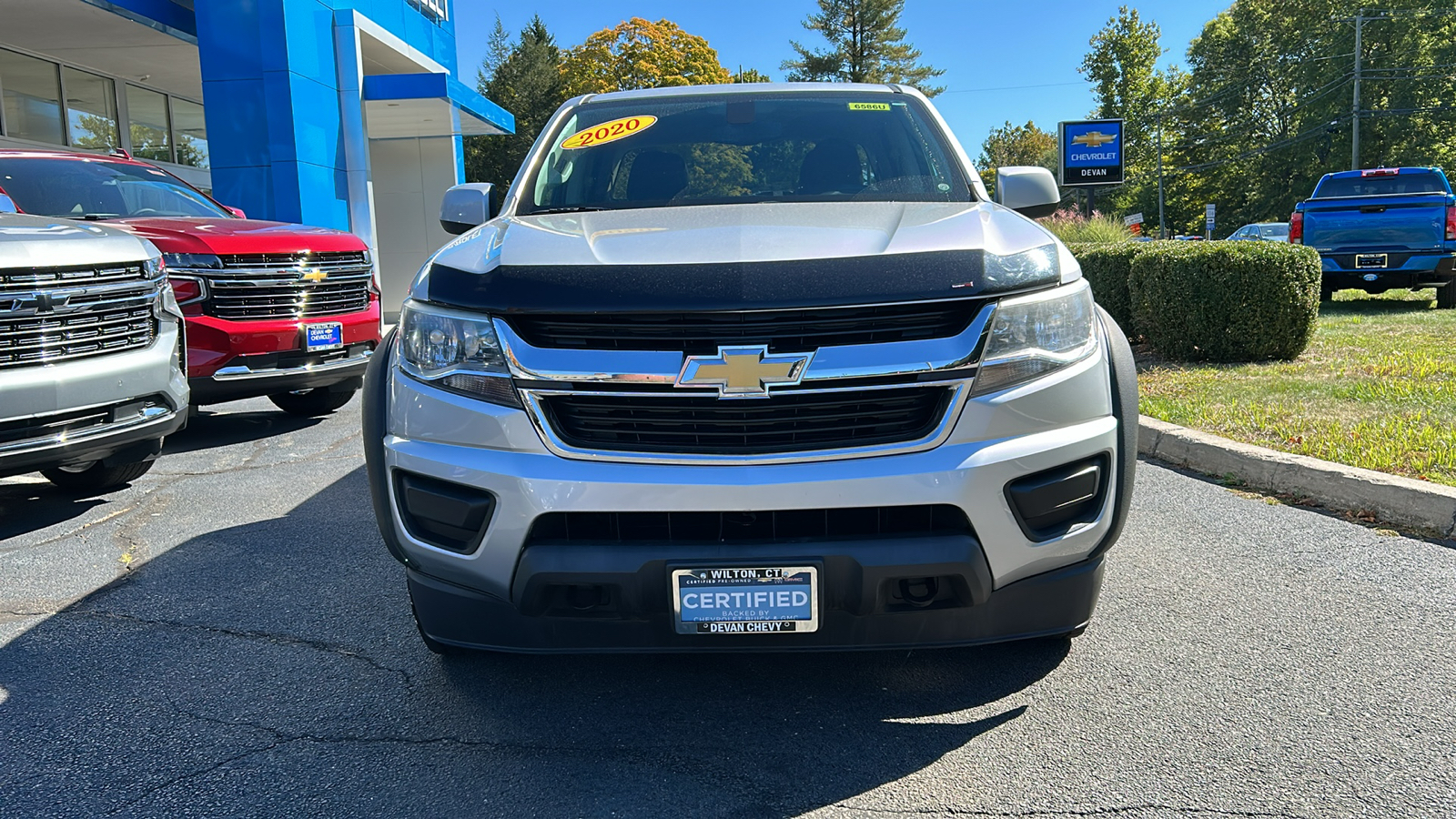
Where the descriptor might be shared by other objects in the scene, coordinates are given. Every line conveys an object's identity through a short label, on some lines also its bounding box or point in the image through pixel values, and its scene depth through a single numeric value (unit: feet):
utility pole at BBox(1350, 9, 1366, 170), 137.59
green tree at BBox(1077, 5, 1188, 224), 214.07
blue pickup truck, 41.50
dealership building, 46.01
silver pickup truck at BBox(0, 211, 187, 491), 14.32
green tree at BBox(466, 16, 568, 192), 183.52
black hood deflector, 7.50
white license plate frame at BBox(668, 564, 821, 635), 7.49
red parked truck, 21.62
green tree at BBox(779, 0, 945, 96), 188.14
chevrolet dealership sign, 56.54
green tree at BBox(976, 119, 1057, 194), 308.40
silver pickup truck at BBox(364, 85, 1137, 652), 7.47
